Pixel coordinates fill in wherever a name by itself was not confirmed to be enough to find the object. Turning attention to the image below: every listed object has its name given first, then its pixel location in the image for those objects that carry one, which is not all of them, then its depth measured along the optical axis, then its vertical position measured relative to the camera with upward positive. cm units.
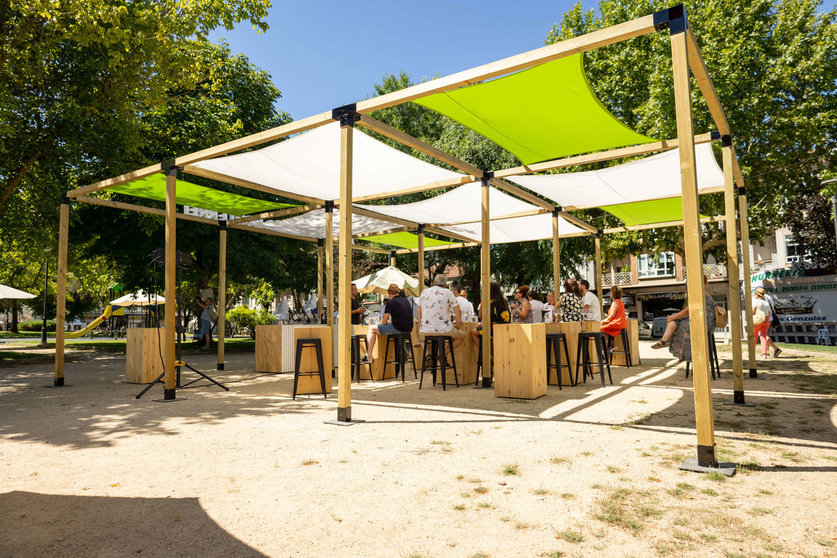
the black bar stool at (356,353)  795 -55
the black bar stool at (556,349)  668 -49
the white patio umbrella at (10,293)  1791 +116
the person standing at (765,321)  1023 -27
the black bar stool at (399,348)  797 -49
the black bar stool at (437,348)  671 -43
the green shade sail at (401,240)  1255 +190
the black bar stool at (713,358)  759 -75
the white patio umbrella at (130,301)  2771 +121
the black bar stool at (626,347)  919 -65
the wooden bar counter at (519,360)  591 -55
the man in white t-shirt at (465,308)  784 +10
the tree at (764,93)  1316 +556
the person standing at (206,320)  1542 +3
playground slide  2503 -4
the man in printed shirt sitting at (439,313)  690 +3
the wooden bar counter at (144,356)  778 -49
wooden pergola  335 +168
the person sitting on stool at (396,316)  785 +1
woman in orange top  870 -11
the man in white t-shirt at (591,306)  856 +9
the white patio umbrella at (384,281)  1330 +93
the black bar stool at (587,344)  703 -45
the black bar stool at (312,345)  626 -37
